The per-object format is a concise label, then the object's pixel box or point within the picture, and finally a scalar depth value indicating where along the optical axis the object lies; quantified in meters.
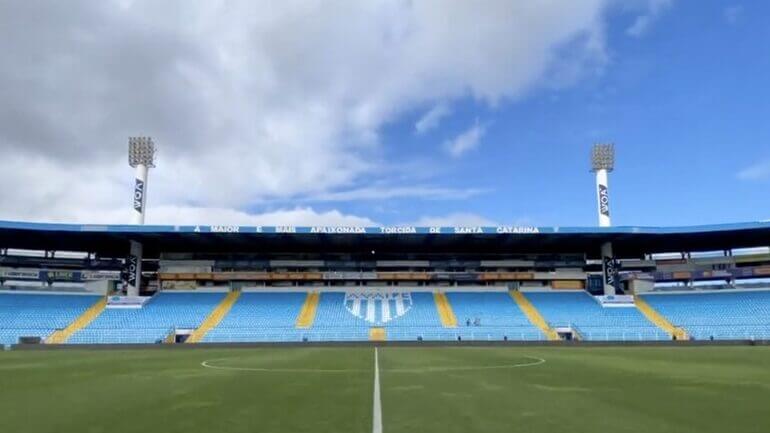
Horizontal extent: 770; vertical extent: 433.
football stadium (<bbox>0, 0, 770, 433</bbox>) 9.54
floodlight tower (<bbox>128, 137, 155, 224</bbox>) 59.56
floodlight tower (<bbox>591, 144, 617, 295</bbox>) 57.84
